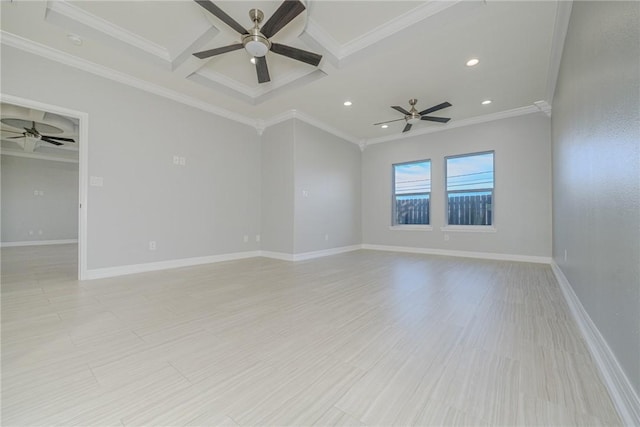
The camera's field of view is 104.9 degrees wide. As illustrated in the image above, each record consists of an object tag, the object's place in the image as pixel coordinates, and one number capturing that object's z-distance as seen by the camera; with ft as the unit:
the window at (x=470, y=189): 16.88
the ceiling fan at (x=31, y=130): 16.77
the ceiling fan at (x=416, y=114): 13.37
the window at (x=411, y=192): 19.42
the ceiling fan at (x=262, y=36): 7.21
